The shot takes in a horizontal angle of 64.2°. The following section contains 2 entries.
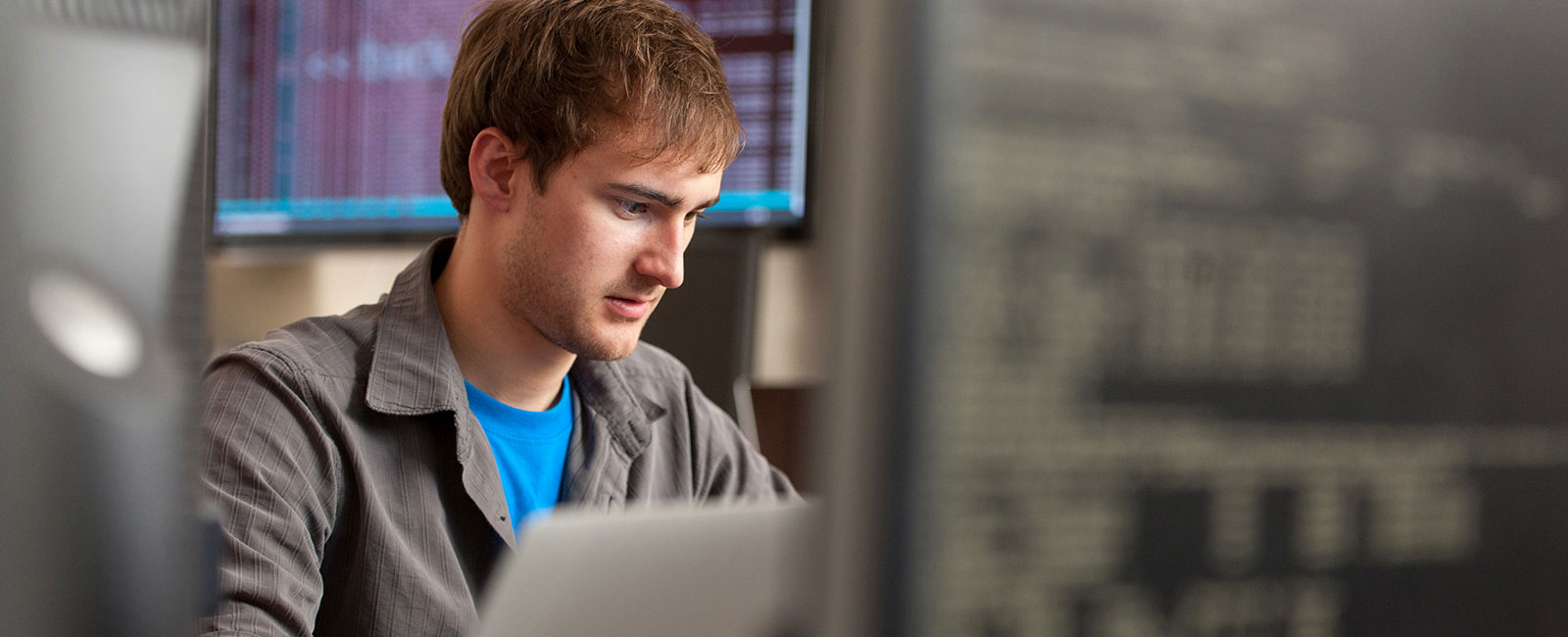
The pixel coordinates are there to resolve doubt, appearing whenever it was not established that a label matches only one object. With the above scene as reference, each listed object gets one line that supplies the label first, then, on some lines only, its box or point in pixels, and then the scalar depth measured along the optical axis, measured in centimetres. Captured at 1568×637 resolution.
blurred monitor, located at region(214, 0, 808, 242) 185
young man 92
